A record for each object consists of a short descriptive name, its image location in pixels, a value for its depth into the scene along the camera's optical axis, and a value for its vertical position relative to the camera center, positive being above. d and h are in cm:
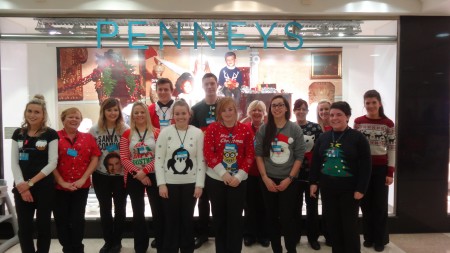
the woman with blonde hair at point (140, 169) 308 -48
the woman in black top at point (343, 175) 281 -50
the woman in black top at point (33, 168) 291 -45
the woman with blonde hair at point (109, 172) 323 -53
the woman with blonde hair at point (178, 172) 294 -49
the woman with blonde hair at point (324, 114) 357 -1
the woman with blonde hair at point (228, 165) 292 -43
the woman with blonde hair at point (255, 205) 349 -93
